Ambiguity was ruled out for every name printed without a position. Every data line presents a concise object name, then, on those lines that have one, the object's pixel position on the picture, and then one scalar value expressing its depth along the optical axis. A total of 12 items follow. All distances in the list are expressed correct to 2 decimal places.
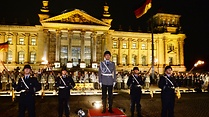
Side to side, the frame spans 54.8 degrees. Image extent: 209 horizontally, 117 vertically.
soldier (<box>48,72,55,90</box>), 23.33
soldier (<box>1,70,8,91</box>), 22.72
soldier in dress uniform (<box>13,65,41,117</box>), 8.25
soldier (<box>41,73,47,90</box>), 22.71
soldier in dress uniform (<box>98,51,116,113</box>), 8.64
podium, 7.60
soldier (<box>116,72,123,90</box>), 25.05
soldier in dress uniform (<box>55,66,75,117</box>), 10.09
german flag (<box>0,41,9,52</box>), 24.57
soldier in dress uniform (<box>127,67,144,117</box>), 10.62
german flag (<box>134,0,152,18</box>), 19.42
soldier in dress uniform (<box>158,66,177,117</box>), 8.80
